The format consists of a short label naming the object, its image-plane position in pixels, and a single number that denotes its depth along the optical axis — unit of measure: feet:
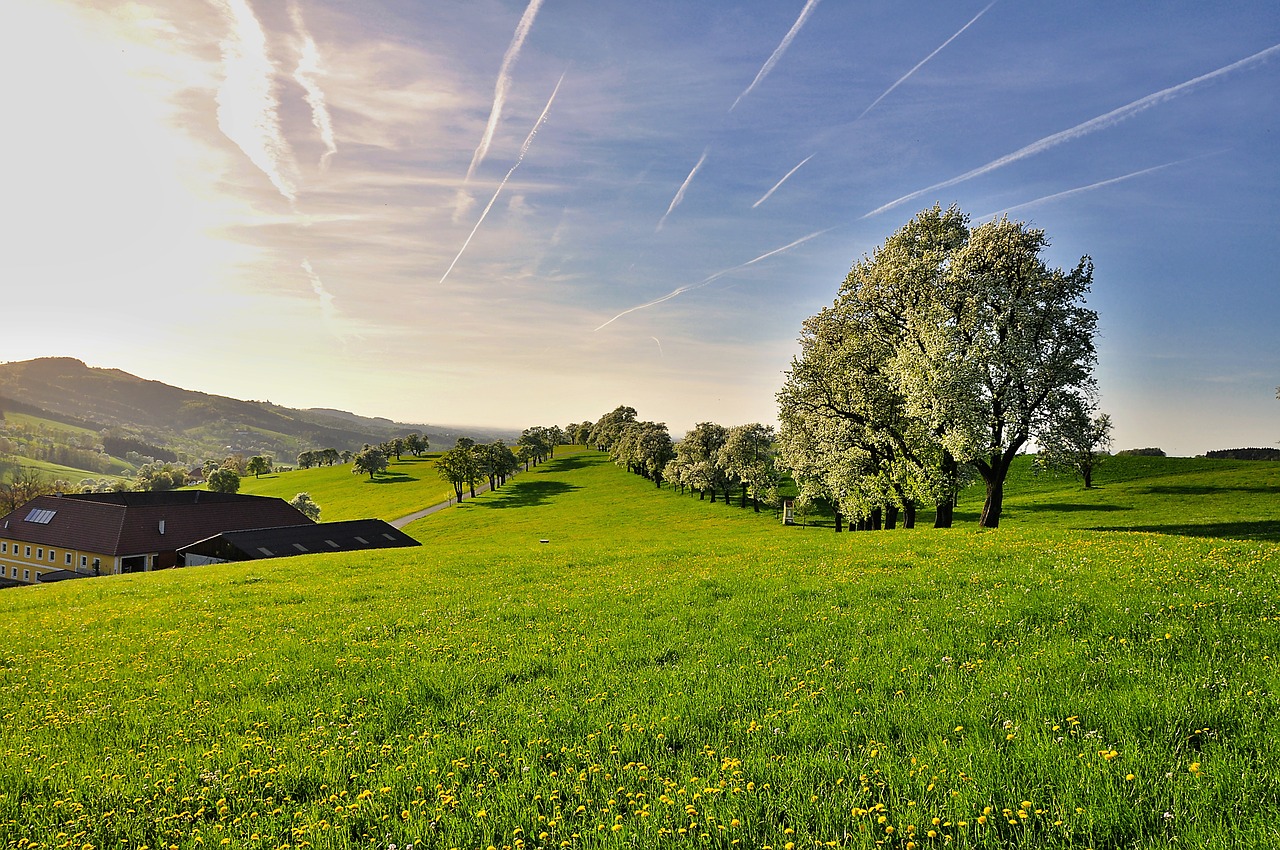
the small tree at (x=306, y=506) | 433.48
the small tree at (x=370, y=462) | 608.19
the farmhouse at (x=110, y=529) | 280.31
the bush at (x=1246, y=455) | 284.82
